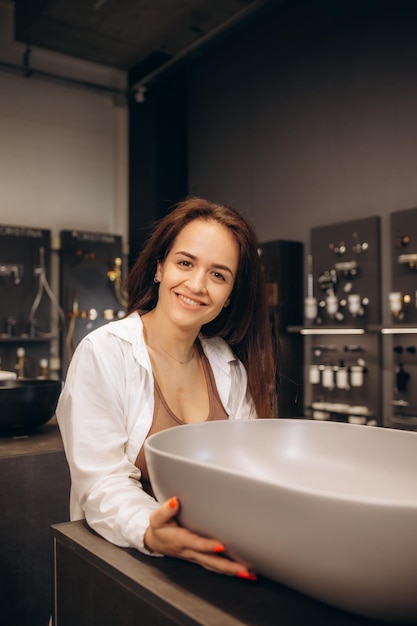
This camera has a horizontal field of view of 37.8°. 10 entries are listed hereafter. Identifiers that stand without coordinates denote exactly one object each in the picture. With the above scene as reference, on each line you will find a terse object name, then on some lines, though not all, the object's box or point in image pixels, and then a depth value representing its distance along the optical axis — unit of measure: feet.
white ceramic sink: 2.03
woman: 3.69
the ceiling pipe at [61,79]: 20.53
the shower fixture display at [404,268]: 14.14
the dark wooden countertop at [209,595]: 2.41
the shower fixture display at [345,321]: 15.11
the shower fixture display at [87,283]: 20.84
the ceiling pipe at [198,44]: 16.39
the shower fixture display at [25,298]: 19.45
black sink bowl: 6.50
